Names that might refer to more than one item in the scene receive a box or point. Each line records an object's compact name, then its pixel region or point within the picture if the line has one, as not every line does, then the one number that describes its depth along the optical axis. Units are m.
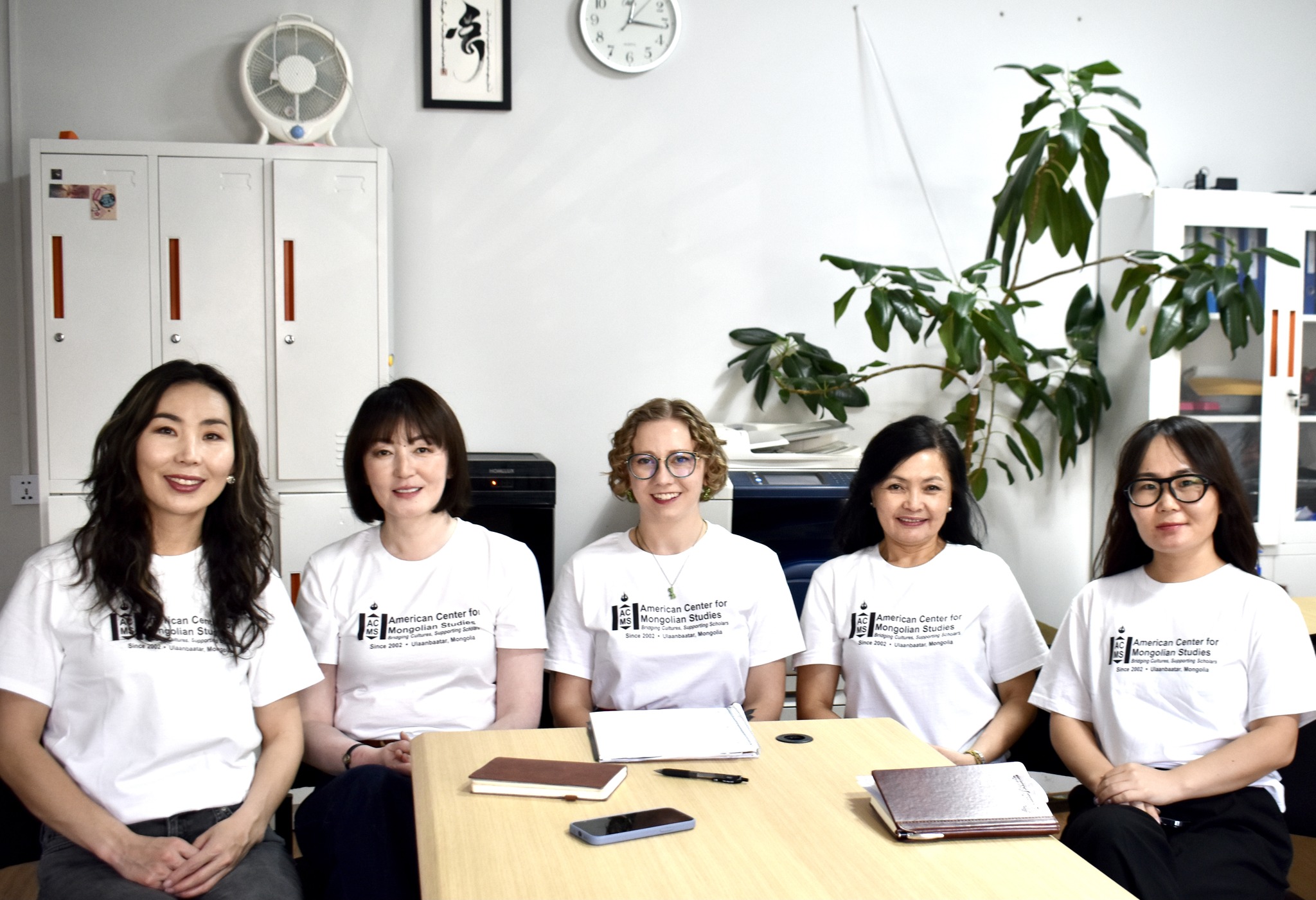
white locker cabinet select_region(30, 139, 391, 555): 3.01
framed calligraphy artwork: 3.44
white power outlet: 3.34
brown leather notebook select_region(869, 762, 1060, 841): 1.22
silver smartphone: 1.20
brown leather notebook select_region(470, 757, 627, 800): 1.33
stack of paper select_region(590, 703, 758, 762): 1.49
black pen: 1.40
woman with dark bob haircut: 1.90
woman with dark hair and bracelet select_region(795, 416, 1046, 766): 2.00
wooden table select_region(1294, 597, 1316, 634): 2.18
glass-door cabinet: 3.47
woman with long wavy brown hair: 1.48
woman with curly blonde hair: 2.03
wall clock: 3.53
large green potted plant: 3.18
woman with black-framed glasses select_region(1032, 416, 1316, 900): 1.58
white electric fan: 3.22
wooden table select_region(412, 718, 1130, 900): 1.10
